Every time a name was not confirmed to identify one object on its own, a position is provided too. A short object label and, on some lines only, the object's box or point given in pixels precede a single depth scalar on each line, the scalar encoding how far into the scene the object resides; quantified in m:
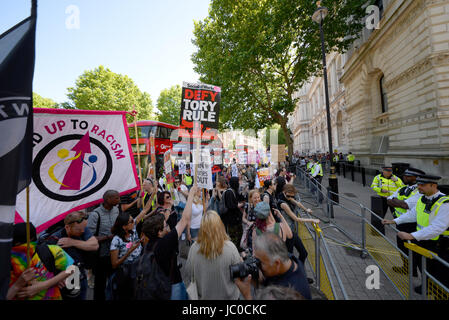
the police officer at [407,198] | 3.78
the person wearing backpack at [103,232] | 2.79
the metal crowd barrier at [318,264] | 3.07
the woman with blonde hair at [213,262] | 2.05
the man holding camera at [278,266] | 1.72
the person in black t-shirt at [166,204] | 3.88
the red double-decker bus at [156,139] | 13.39
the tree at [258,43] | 12.97
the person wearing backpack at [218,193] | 4.91
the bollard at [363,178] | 12.95
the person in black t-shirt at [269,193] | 3.90
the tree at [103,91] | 24.81
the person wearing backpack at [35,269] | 1.71
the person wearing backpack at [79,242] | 2.30
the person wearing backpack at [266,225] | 2.87
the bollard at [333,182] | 8.25
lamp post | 8.16
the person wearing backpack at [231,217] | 4.25
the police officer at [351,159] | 16.98
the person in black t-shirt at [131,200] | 4.78
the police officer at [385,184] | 5.68
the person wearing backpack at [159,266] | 1.90
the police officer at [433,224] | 2.86
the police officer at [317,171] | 10.23
